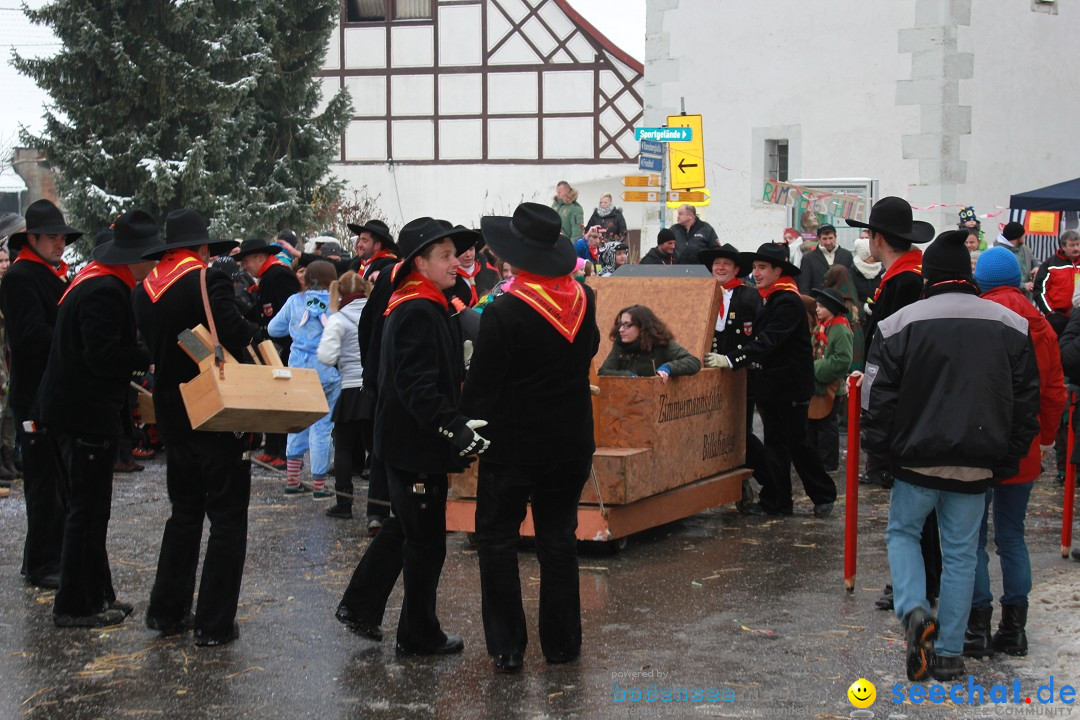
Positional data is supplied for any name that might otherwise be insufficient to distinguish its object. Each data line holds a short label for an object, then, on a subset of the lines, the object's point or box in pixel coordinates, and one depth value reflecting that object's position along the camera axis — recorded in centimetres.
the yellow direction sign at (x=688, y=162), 1742
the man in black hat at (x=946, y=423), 571
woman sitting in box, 887
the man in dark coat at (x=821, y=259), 1633
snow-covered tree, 2161
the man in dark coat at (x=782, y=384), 955
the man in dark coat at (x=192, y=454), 638
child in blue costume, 1027
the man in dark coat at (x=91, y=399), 663
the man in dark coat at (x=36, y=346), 746
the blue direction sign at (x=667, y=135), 1711
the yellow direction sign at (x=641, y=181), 1830
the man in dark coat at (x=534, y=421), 587
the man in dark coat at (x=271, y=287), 1198
